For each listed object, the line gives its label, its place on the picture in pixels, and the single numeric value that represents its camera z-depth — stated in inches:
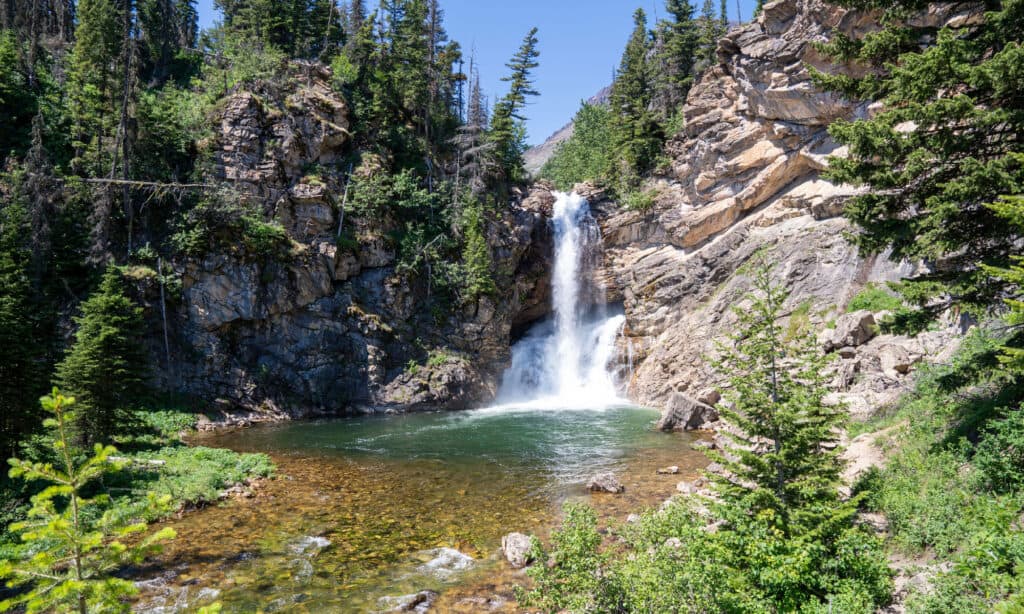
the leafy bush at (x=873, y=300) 784.7
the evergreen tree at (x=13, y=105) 1029.8
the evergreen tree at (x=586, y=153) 1817.2
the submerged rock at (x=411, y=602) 337.1
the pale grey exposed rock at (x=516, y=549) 392.5
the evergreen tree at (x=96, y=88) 1067.3
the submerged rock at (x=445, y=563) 386.3
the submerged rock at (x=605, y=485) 553.6
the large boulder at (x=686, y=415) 872.9
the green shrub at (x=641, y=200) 1444.4
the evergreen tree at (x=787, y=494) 249.0
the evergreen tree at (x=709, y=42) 1614.2
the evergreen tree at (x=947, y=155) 309.6
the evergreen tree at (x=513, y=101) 1636.3
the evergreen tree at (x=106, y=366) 575.8
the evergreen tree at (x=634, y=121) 1560.0
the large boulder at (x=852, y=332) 709.3
